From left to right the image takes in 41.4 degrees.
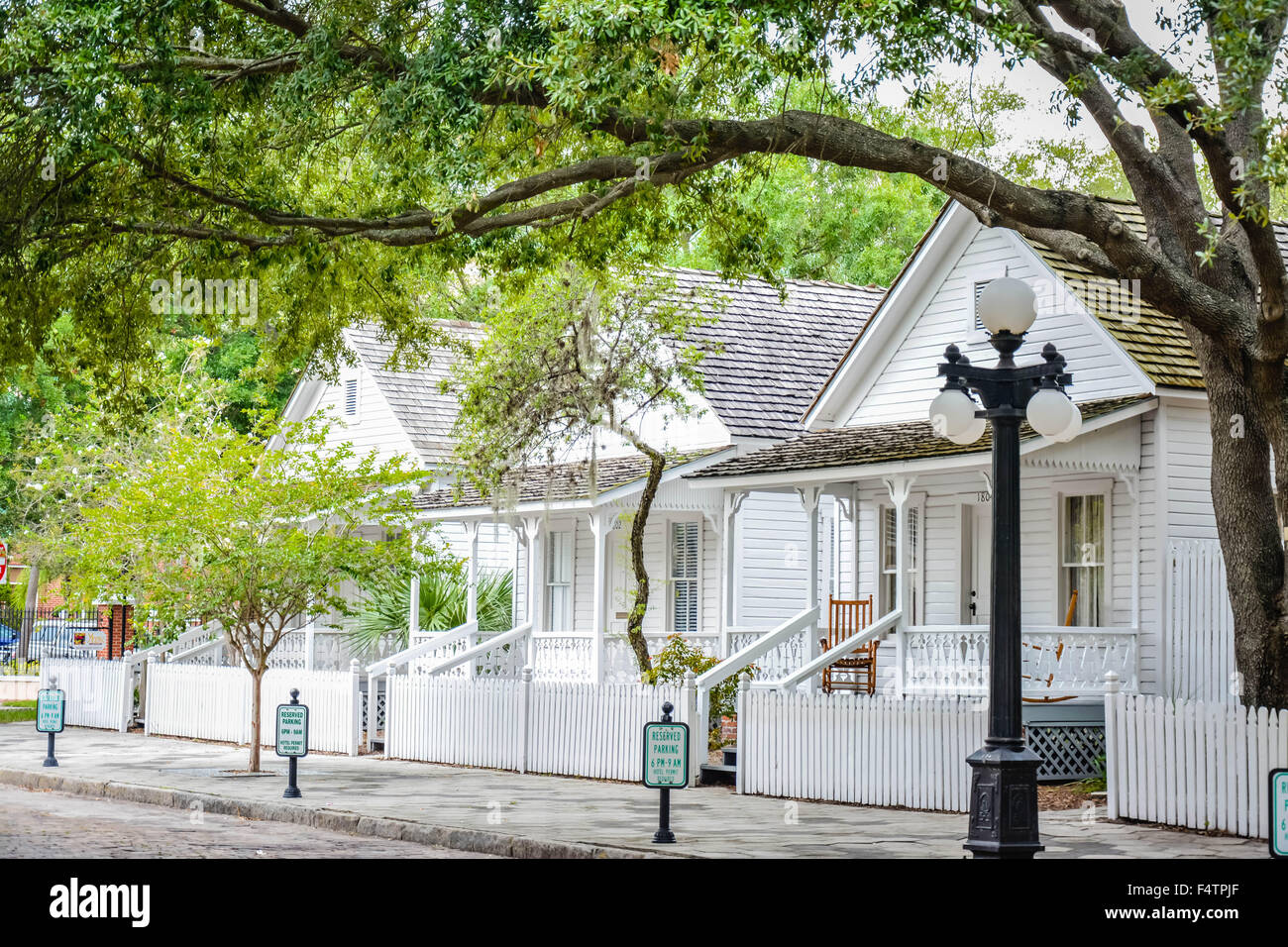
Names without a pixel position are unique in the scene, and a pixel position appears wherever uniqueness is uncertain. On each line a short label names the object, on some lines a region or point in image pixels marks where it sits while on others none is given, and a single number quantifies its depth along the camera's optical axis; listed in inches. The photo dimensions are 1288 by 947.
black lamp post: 451.2
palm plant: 1146.7
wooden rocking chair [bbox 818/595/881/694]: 866.0
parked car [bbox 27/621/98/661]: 1401.3
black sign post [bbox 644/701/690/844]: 557.6
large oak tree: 530.6
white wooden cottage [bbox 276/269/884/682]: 977.5
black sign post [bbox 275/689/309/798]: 722.8
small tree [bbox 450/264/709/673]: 912.3
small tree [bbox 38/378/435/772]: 823.1
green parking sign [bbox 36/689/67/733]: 869.2
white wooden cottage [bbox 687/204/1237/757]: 778.2
